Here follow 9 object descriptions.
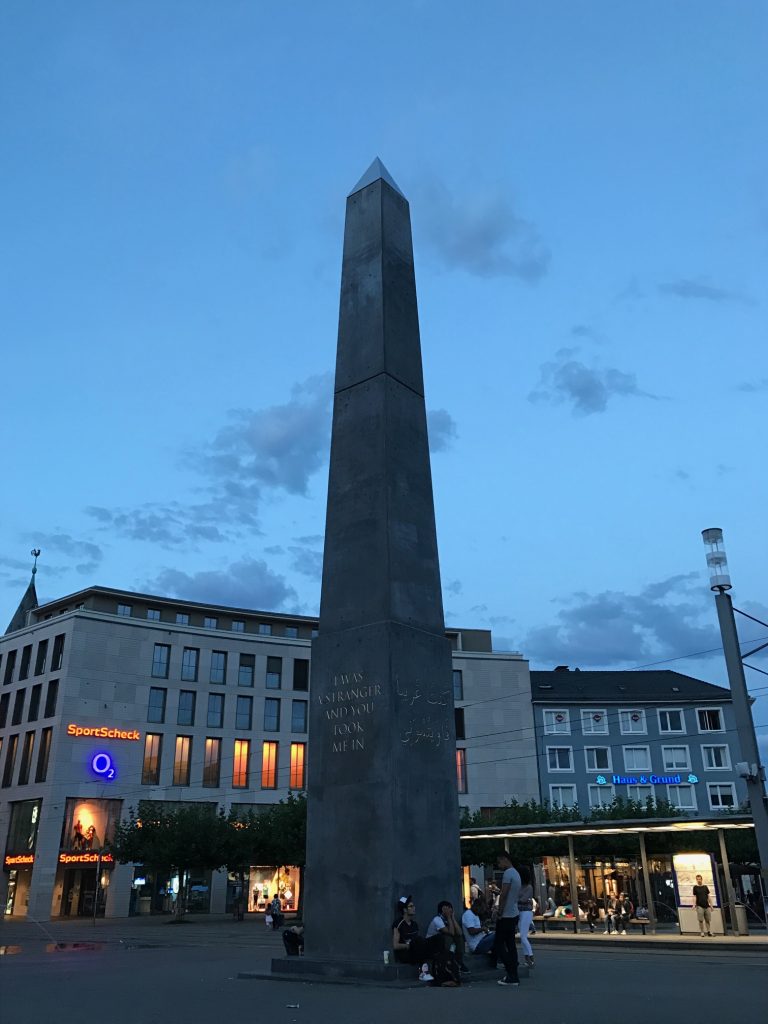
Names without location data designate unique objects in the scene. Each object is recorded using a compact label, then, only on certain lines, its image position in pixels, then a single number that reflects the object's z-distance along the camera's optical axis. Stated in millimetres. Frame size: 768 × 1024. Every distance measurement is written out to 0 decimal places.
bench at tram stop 32178
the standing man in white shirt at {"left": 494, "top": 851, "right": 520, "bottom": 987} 12312
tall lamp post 18812
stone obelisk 13328
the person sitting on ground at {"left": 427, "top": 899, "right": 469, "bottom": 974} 12375
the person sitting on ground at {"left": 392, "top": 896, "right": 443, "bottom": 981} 12234
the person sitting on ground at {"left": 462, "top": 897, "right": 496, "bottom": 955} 13867
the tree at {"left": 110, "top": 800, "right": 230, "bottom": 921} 48969
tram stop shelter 26938
